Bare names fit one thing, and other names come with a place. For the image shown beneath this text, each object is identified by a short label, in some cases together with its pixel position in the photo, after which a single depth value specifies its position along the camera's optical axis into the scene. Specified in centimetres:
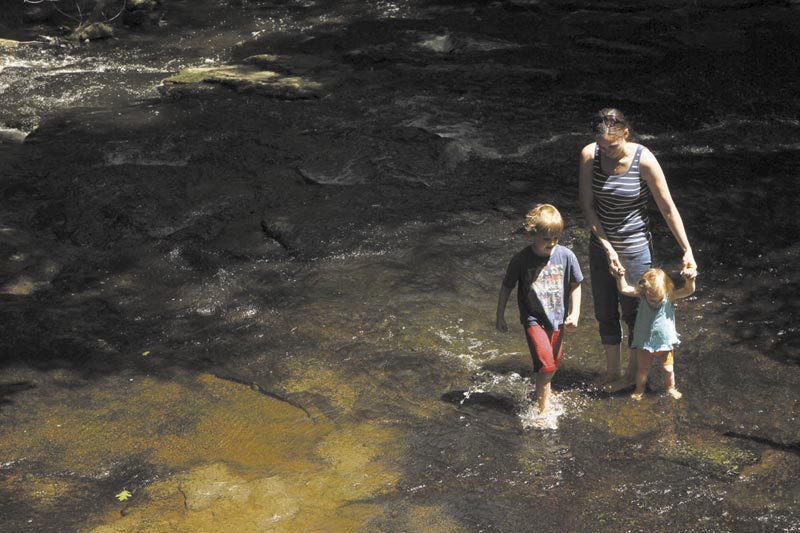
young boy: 1149
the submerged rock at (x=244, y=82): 2594
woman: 1112
